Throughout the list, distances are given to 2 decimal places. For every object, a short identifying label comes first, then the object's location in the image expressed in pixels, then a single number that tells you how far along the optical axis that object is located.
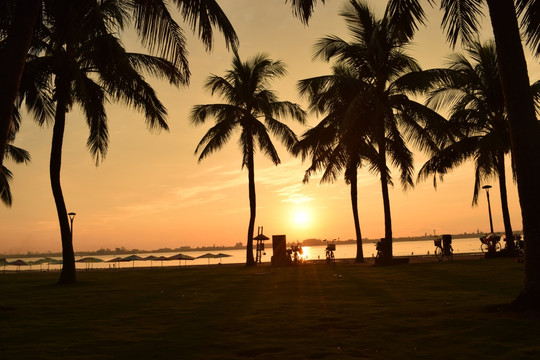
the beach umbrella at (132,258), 55.92
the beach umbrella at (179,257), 54.36
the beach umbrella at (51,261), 59.98
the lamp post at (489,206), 31.27
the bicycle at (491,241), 25.31
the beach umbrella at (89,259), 60.33
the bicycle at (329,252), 30.34
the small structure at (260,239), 36.03
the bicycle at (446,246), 24.83
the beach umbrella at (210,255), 58.36
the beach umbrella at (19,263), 54.55
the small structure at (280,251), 28.47
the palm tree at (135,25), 6.57
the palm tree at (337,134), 22.55
